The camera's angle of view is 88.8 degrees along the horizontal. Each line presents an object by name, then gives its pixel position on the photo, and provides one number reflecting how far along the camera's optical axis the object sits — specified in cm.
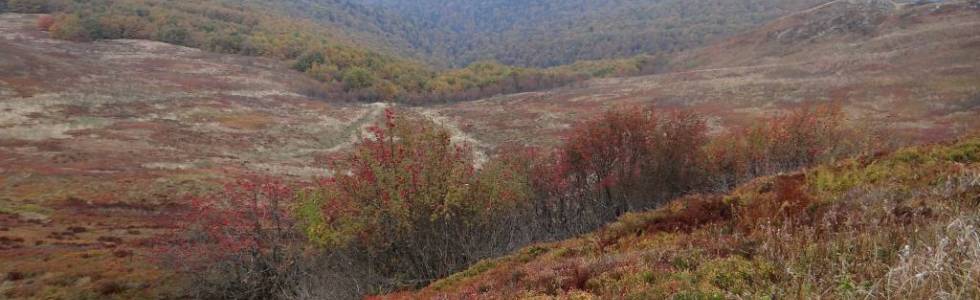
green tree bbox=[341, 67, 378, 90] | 14019
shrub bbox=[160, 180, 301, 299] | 2458
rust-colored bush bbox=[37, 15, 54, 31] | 13125
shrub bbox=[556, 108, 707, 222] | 3130
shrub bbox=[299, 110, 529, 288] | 2036
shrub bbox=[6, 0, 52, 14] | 14888
